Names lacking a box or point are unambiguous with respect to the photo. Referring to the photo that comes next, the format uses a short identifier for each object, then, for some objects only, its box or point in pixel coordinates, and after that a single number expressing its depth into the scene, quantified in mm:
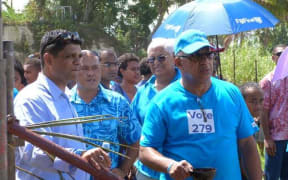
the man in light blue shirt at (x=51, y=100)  2859
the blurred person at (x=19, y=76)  5863
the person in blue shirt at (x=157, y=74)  4891
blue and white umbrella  7398
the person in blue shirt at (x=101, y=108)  4422
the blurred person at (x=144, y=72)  7466
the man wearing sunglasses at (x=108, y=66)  5973
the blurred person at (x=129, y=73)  6797
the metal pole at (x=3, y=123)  1583
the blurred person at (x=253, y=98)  5320
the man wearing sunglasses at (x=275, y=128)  6293
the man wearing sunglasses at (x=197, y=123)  3443
